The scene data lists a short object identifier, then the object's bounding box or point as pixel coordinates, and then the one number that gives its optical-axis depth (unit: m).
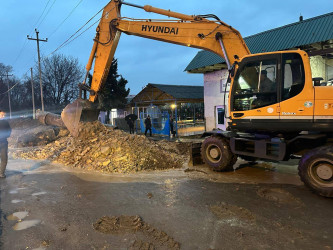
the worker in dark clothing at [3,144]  7.25
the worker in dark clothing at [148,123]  18.64
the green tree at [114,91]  29.92
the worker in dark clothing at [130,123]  20.05
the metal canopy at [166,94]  20.09
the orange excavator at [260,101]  5.46
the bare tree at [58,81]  42.97
